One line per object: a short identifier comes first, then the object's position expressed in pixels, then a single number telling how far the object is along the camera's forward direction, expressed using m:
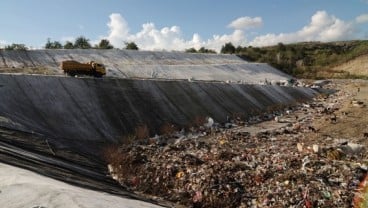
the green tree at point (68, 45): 63.84
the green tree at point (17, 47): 50.34
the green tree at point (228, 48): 83.88
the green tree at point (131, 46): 67.88
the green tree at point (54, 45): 62.66
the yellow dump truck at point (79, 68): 35.97
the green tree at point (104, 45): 65.94
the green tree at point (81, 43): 66.45
